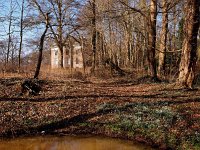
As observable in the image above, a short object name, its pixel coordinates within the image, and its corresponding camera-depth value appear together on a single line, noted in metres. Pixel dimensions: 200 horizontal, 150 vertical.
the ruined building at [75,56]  43.17
